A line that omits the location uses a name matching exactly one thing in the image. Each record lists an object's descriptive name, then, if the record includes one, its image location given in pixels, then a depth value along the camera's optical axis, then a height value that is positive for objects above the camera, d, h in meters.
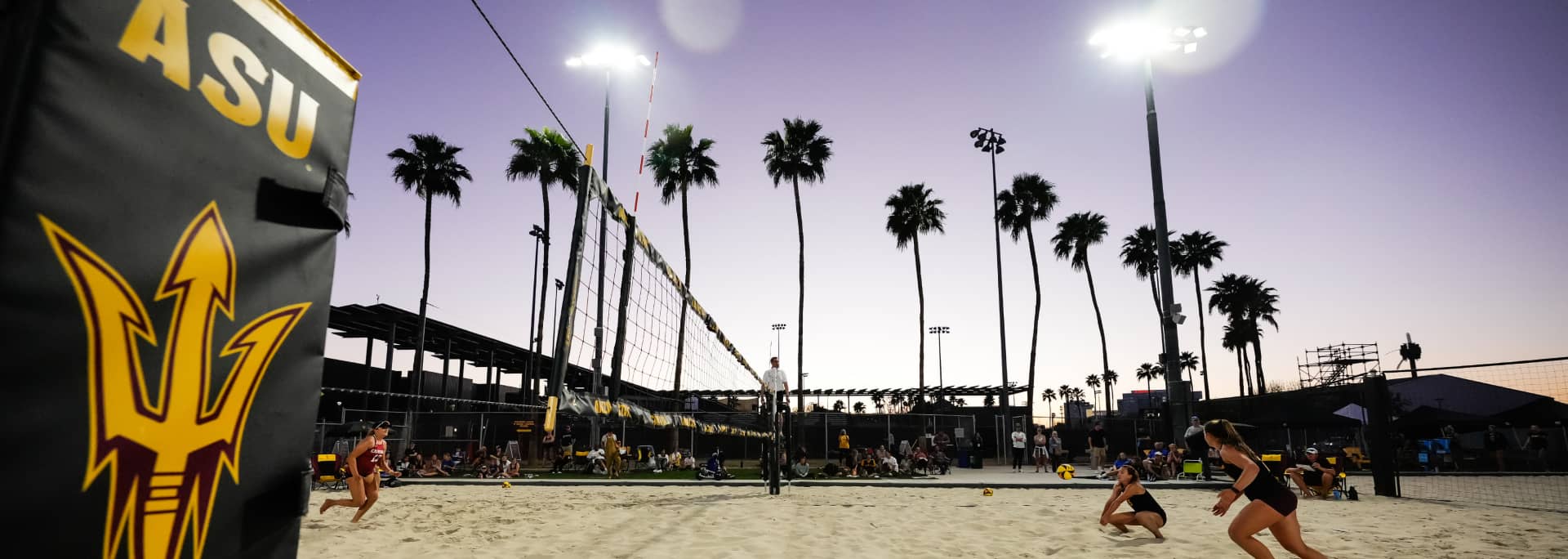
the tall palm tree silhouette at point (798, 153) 29.31 +10.09
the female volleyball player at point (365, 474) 7.85 -0.83
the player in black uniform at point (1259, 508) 5.12 -0.68
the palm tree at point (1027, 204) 31.59 +8.88
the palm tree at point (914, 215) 32.03 +8.42
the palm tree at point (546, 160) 27.12 +9.02
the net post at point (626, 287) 7.28 +1.17
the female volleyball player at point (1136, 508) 6.93 -0.93
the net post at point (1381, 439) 11.23 -0.38
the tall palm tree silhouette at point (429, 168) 26.92 +8.53
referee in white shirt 11.28 +0.21
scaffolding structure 35.25 +2.46
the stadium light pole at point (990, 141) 29.25 +10.64
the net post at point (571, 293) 5.44 +0.85
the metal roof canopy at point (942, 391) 34.69 +0.79
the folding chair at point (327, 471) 12.62 -1.27
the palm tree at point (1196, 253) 37.16 +8.08
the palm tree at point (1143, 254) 36.22 +7.85
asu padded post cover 1.12 +0.24
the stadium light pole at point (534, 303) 36.66 +5.19
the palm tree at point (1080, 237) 34.00 +8.08
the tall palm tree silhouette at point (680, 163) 27.58 +9.10
